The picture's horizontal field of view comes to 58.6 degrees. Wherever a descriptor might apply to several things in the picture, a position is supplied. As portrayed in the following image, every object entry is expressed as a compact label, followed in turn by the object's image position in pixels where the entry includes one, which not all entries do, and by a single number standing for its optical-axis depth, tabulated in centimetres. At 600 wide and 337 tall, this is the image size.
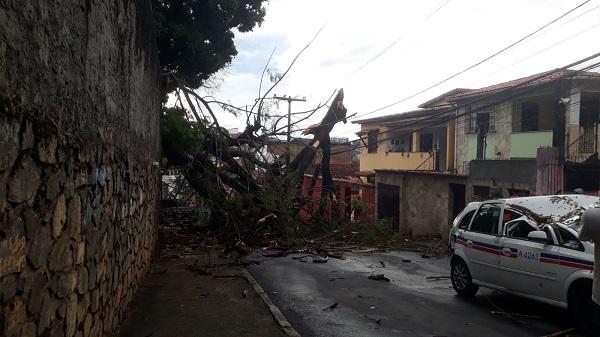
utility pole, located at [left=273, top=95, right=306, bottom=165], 1683
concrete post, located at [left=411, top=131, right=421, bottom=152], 3362
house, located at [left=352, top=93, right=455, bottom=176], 2961
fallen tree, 1493
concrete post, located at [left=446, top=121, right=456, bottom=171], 2903
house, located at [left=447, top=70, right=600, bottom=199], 1483
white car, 727
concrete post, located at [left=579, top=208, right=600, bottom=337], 238
